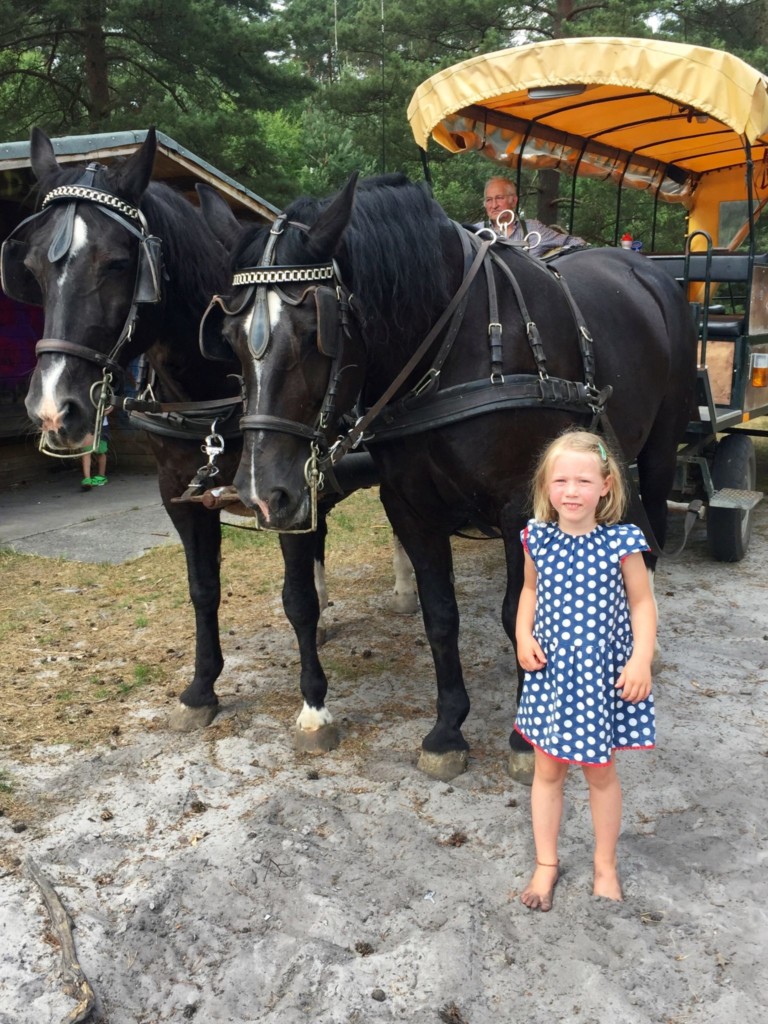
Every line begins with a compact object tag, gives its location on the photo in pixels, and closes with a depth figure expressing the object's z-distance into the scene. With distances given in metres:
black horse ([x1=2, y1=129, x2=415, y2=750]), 2.53
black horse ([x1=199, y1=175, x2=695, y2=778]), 2.26
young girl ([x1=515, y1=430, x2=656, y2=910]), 2.15
